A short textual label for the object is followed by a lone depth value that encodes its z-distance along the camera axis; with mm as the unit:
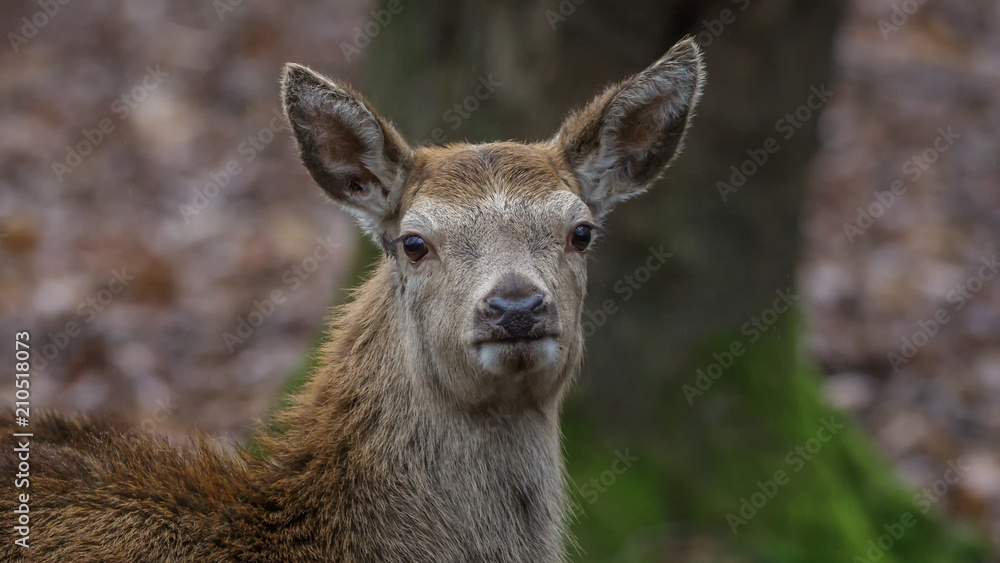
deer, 9320
